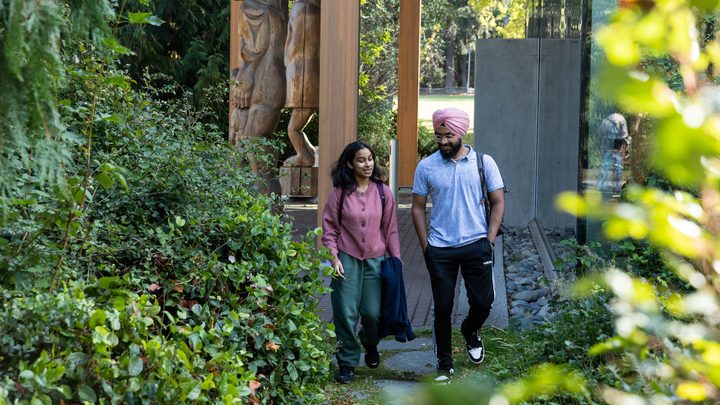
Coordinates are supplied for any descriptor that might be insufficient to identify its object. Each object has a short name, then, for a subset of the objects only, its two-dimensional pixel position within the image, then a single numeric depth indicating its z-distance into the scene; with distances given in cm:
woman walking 668
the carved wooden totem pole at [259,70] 1223
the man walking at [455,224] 671
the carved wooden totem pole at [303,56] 1159
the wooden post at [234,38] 1338
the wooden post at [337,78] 1004
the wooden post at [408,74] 1792
